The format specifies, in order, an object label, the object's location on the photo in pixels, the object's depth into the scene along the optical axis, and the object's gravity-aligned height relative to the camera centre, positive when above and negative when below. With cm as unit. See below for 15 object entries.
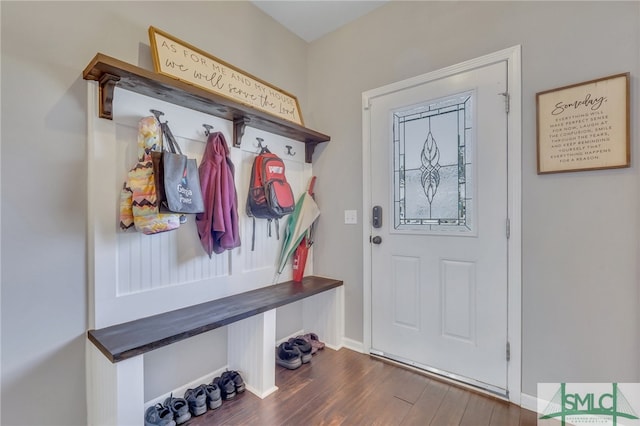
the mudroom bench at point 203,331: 122 -66
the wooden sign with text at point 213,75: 162 +90
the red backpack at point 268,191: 198 +15
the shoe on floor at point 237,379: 180 -107
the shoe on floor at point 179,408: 154 -108
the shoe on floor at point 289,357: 208 -109
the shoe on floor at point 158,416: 146 -107
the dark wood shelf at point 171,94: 130 +65
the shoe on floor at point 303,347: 217 -106
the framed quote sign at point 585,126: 140 +45
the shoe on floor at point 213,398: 167 -110
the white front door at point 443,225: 176 -10
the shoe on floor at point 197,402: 161 -108
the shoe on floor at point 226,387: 175 -109
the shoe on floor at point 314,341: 236 -110
